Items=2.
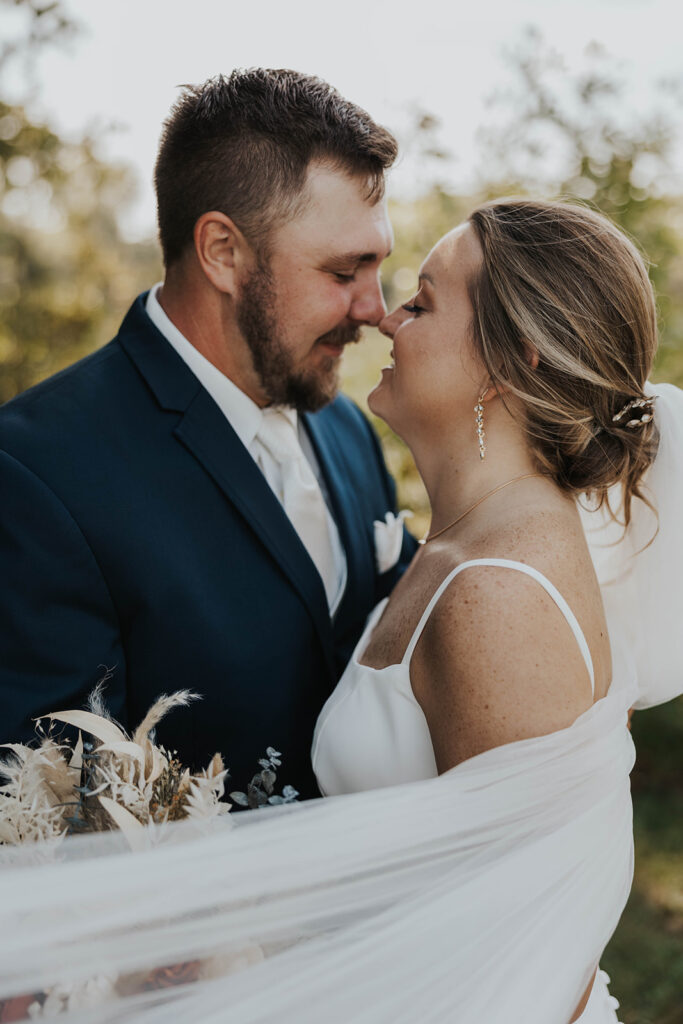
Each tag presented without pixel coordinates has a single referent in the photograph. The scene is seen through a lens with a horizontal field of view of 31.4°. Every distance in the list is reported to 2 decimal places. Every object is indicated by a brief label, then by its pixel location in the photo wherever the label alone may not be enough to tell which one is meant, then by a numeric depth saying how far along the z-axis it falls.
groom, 0.85
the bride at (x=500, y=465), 0.76
